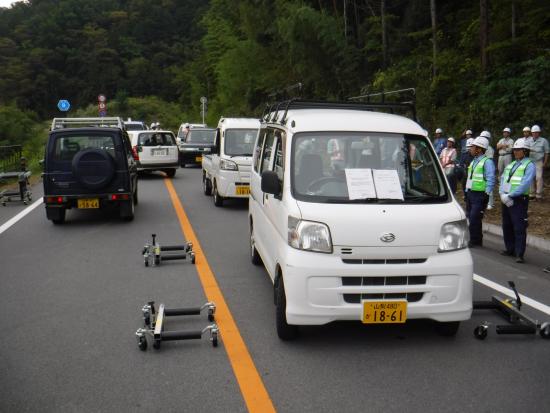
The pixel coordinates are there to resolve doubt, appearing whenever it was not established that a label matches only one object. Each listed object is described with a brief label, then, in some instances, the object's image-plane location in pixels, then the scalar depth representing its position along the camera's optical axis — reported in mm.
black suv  10852
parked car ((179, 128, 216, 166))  24969
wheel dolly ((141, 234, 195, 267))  7957
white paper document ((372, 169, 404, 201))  5250
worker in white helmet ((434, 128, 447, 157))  15541
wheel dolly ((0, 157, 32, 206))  14305
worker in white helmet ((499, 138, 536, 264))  8352
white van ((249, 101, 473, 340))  4797
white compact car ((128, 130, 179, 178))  20359
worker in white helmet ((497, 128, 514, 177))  13875
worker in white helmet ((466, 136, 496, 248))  9078
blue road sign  33094
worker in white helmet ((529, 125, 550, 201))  13617
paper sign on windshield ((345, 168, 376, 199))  5242
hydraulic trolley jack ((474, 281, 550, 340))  5215
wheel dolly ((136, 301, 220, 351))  4934
